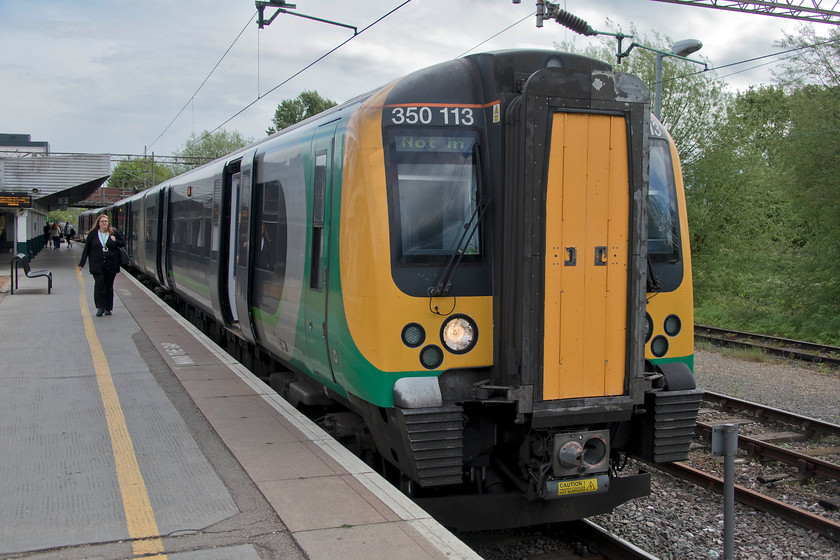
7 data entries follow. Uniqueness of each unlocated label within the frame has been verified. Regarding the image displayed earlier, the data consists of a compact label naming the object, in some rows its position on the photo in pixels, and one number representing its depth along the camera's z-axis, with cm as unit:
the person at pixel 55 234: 5075
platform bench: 1854
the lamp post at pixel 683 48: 1527
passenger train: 478
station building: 2980
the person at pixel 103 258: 1334
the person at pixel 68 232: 6124
